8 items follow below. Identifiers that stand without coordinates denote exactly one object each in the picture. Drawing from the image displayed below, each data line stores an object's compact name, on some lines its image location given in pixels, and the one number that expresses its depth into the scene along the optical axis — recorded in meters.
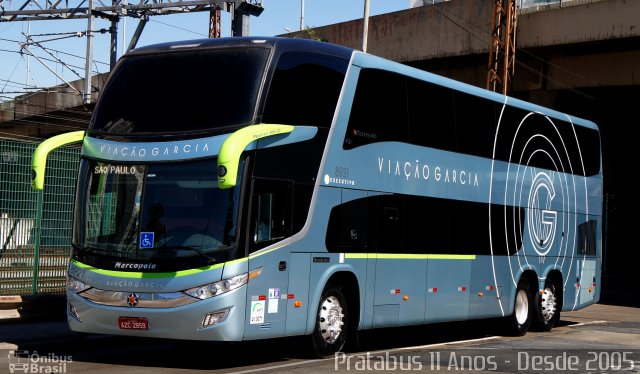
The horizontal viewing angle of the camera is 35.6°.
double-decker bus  11.98
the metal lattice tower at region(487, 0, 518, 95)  33.53
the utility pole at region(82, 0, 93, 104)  37.19
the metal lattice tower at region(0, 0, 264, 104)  32.94
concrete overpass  31.41
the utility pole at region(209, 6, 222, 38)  57.22
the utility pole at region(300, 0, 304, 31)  77.22
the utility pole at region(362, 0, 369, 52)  29.72
